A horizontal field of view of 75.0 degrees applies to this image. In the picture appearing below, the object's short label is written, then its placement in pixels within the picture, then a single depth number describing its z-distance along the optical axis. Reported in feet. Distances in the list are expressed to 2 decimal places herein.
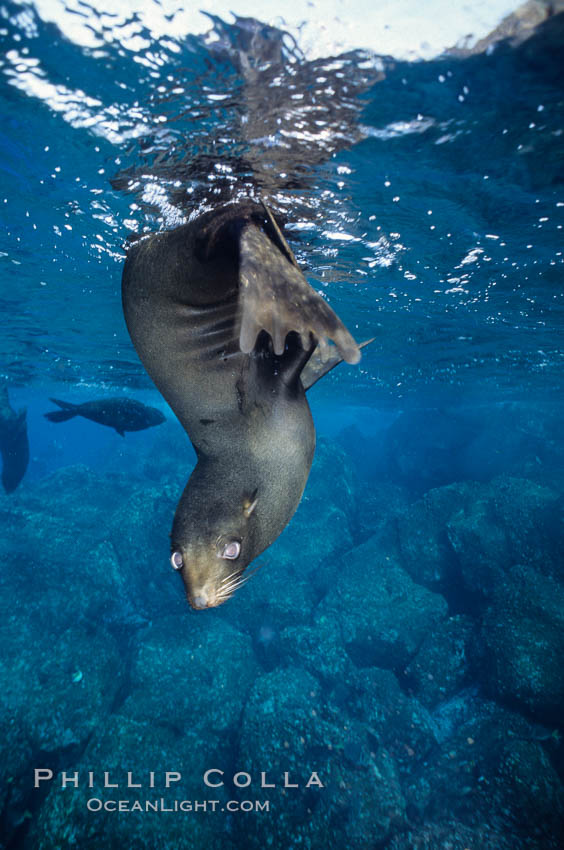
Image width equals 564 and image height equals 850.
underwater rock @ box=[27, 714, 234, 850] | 16.79
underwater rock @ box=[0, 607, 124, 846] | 20.79
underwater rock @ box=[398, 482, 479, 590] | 43.27
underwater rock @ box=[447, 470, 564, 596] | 39.22
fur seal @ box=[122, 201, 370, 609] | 5.79
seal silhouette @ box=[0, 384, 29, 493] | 46.32
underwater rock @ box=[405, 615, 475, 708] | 30.73
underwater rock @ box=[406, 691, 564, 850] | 20.06
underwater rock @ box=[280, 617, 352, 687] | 32.96
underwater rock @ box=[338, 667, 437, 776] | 27.32
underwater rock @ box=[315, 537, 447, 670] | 34.81
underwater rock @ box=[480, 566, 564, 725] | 25.88
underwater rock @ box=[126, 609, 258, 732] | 26.63
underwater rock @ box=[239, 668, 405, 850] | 19.81
